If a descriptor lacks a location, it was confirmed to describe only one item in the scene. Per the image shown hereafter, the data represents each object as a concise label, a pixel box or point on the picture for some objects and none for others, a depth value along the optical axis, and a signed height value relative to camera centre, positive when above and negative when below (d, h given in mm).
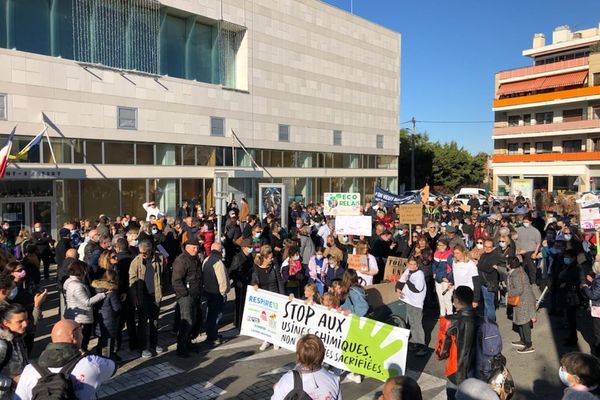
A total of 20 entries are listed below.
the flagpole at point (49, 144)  19453 +1372
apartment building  48781 +6874
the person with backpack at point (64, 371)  3586 -1468
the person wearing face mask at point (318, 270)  10023 -1807
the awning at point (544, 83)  49625 +10278
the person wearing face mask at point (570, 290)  9016 -2019
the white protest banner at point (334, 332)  6426 -2173
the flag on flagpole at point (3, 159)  14238 +573
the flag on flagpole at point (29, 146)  17859 +1226
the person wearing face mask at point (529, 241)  12641 -1547
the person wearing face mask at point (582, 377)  3785 -1507
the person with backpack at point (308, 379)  3938 -1602
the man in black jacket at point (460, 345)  5352 -1781
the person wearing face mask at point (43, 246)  13477 -1829
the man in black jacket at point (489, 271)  9516 -1790
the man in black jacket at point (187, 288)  8094 -1774
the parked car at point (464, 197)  39712 -1376
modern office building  19609 +4023
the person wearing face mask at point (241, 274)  9797 -1858
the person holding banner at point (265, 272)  8898 -1656
